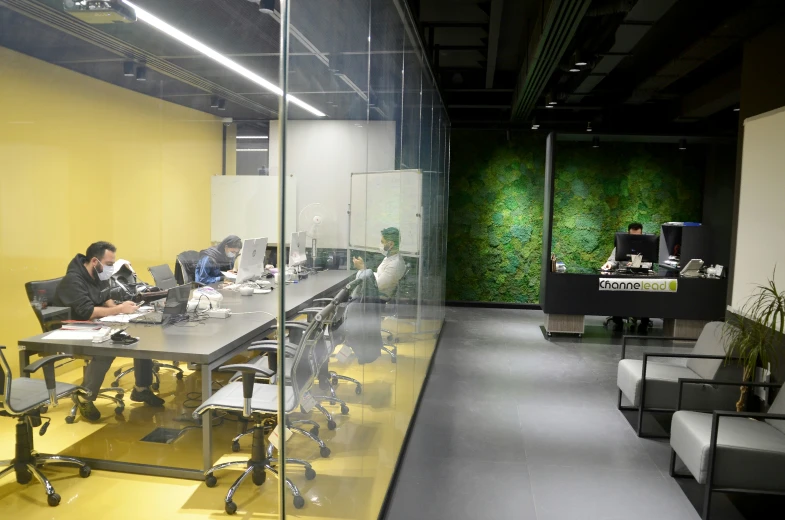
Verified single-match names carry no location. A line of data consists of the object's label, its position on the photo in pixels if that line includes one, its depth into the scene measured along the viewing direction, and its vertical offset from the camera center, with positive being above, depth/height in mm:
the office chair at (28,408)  1940 -735
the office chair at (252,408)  3207 -1107
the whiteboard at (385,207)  2498 +38
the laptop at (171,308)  3633 -645
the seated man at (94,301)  1790 -402
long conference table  2879 -765
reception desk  8430 -1111
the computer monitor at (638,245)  9102 -383
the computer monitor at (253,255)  1997 -169
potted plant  4191 -849
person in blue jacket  2295 -266
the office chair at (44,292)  1574 -247
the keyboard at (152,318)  3746 -705
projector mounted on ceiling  1564 +550
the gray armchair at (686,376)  4602 -1276
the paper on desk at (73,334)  1984 -543
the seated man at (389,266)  3157 -293
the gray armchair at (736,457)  3305 -1328
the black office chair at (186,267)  2729 -287
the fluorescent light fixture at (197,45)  2010 +608
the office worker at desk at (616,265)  9125 -709
